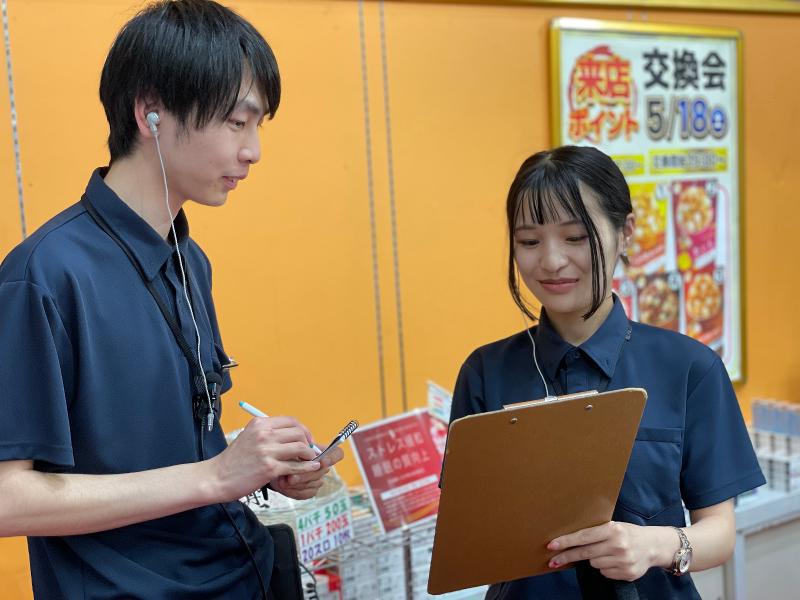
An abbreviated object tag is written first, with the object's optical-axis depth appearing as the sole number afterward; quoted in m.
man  1.08
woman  1.40
